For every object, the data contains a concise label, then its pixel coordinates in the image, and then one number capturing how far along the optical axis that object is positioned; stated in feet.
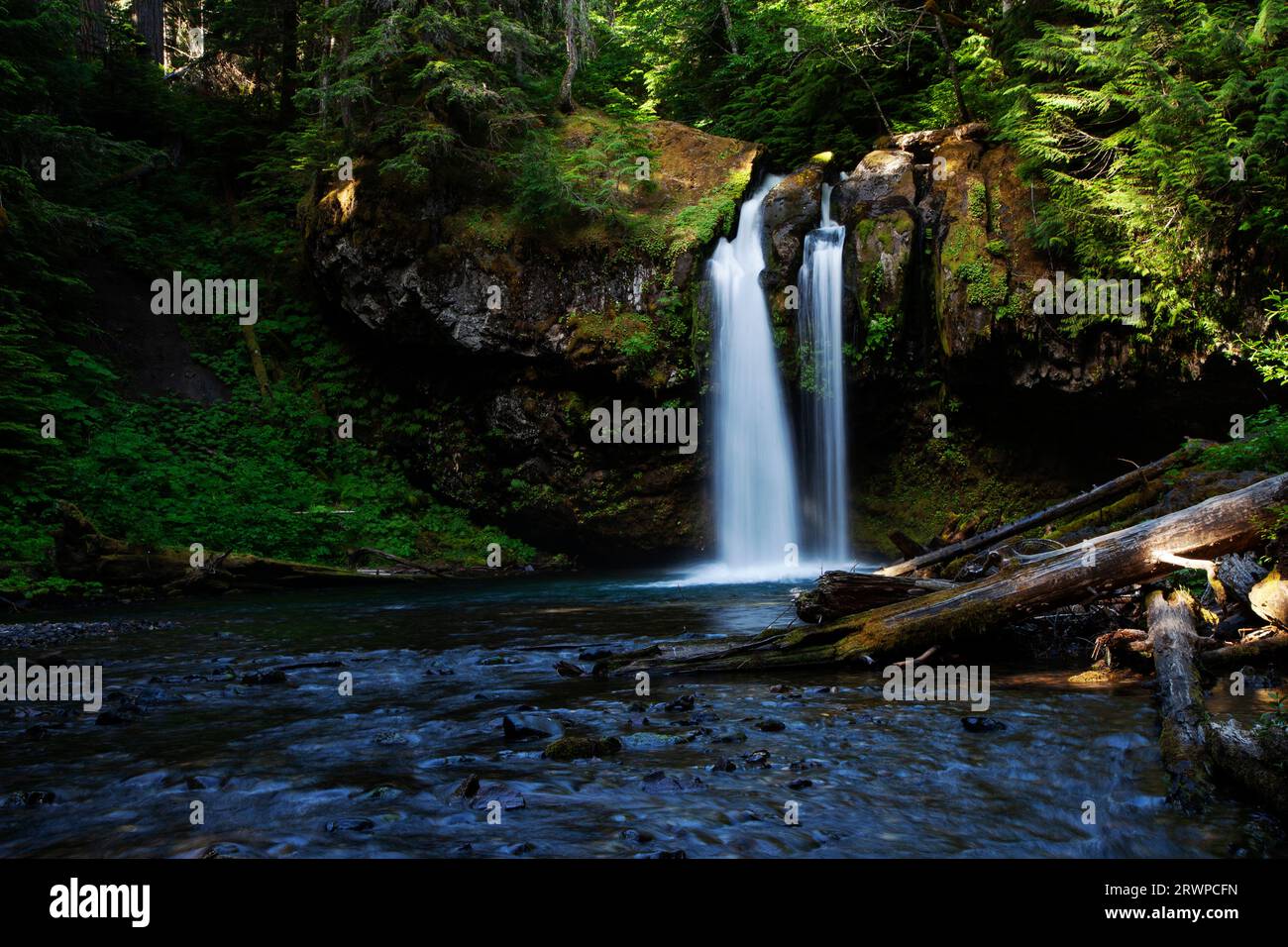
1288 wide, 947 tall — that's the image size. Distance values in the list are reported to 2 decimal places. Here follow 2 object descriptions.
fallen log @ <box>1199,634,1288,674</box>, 16.89
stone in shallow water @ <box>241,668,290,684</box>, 21.06
